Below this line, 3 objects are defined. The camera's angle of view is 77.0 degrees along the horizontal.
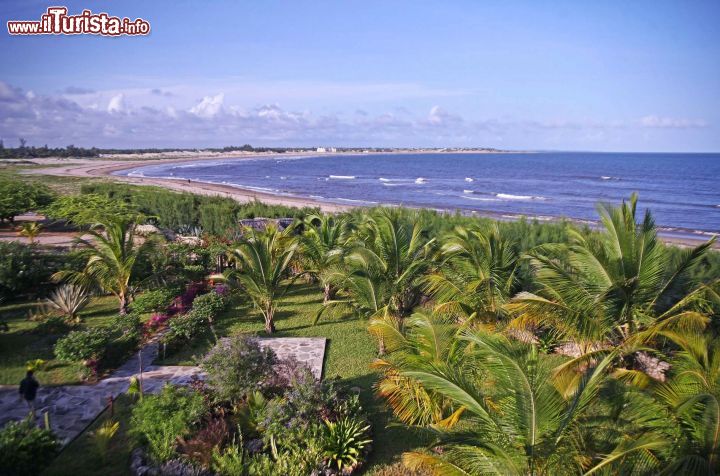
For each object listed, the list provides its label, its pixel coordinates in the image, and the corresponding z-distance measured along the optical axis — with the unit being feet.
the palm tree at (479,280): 29.28
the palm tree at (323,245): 41.32
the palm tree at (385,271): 29.63
